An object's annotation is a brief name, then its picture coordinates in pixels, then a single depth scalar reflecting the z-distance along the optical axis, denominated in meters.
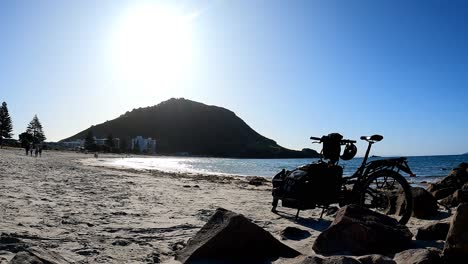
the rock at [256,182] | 20.76
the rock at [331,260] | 3.28
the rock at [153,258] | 4.44
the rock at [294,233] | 5.77
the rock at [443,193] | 13.51
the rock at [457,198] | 10.29
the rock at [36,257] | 3.13
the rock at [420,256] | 3.40
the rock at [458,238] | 3.52
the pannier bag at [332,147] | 7.25
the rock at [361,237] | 4.41
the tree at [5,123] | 99.43
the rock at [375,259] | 3.40
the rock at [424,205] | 7.77
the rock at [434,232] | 5.05
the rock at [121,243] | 5.04
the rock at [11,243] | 4.22
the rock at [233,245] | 4.32
